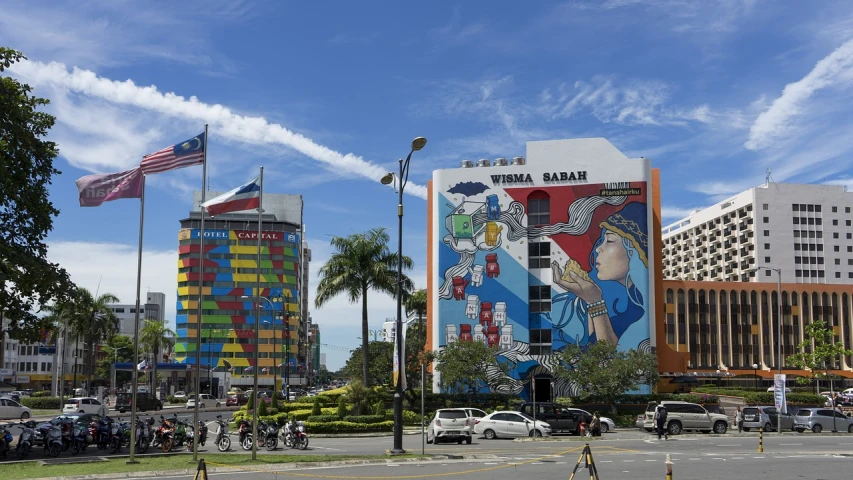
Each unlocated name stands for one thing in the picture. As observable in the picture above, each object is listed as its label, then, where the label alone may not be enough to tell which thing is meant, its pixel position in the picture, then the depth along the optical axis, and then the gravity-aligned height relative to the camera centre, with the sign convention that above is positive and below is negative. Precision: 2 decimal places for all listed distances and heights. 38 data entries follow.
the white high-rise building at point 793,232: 134.38 +16.89
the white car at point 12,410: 56.62 -5.80
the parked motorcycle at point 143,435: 29.89 -4.03
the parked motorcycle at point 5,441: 28.47 -4.07
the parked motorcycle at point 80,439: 29.88 -4.19
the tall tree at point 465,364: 57.75 -2.53
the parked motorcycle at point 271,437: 31.83 -4.36
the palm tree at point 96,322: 78.32 +0.85
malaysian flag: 26.17 +5.79
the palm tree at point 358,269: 55.97 +4.37
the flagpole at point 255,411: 24.51 -2.52
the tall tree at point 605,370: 53.81 -2.84
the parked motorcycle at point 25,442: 28.45 -4.06
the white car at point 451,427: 34.82 -4.30
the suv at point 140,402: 68.86 -6.46
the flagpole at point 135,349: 24.25 -0.58
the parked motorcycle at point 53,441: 28.61 -4.05
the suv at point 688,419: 43.03 -4.94
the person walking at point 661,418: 38.28 -4.29
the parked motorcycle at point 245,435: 31.95 -4.29
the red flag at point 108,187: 25.77 +4.74
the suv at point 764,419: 45.97 -5.20
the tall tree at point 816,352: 66.75 -1.93
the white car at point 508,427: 40.03 -4.94
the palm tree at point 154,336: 105.88 -0.79
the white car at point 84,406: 59.53 -5.77
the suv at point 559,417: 42.53 -4.72
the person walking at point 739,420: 45.12 -5.22
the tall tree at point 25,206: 29.36 +5.03
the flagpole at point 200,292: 24.50 +1.26
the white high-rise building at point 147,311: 179.75 +4.63
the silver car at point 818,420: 45.50 -5.26
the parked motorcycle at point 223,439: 31.56 -4.37
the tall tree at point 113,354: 146.56 -4.59
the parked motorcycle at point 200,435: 30.62 -4.36
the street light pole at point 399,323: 25.95 +0.24
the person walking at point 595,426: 41.09 -5.02
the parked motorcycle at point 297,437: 32.28 -4.39
